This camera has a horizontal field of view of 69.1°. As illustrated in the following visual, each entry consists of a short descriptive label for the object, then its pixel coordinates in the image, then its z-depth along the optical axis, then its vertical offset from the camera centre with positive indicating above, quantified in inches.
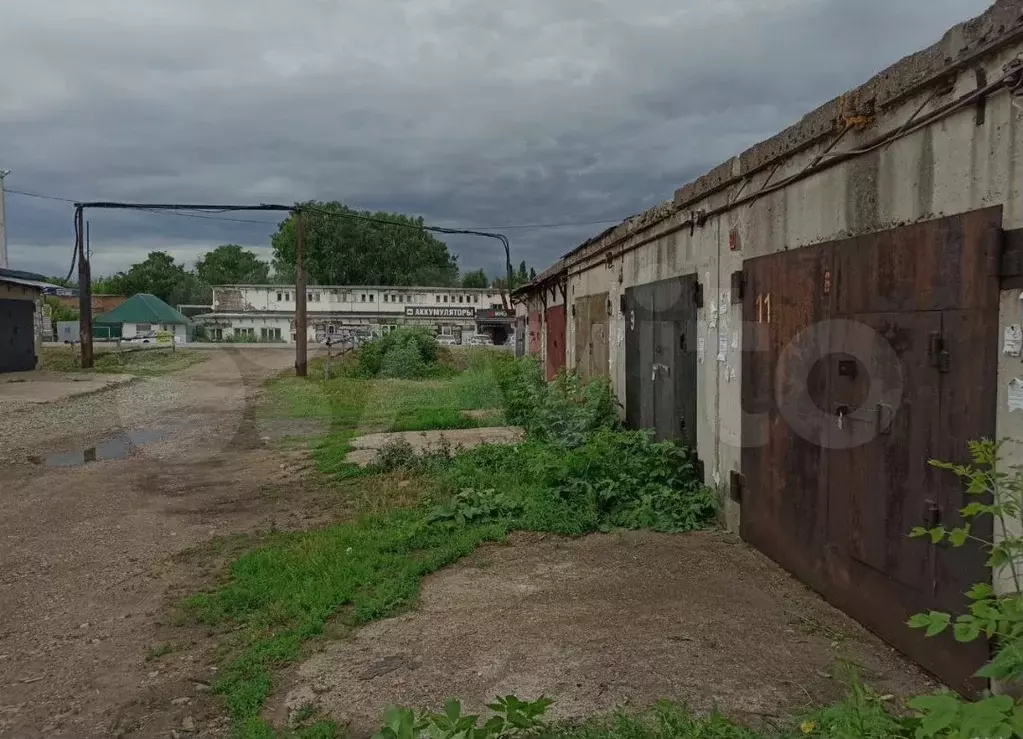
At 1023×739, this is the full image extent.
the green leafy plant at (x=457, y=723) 93.6 -48.9
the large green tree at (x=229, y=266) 3880.4 +439.3
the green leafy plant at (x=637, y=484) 226.4 -45.7
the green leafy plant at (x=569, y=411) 329.1 -31.0
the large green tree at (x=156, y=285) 3380.9 +296.4
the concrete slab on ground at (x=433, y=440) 370.6 -50.3
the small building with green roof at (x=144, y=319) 2208.4 +91.4
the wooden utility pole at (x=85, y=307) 963.2 +56.9
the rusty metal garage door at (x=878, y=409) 120.9 -12.9
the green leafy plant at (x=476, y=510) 236.7 -52.9
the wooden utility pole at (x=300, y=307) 904.3 +50.8
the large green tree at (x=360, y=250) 2662.4 +362.6
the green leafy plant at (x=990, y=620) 67.6 -32.0
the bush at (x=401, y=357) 941.8 -12.3
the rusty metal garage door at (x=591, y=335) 389.4 +6.1
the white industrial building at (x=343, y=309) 2455.7 +131.1
